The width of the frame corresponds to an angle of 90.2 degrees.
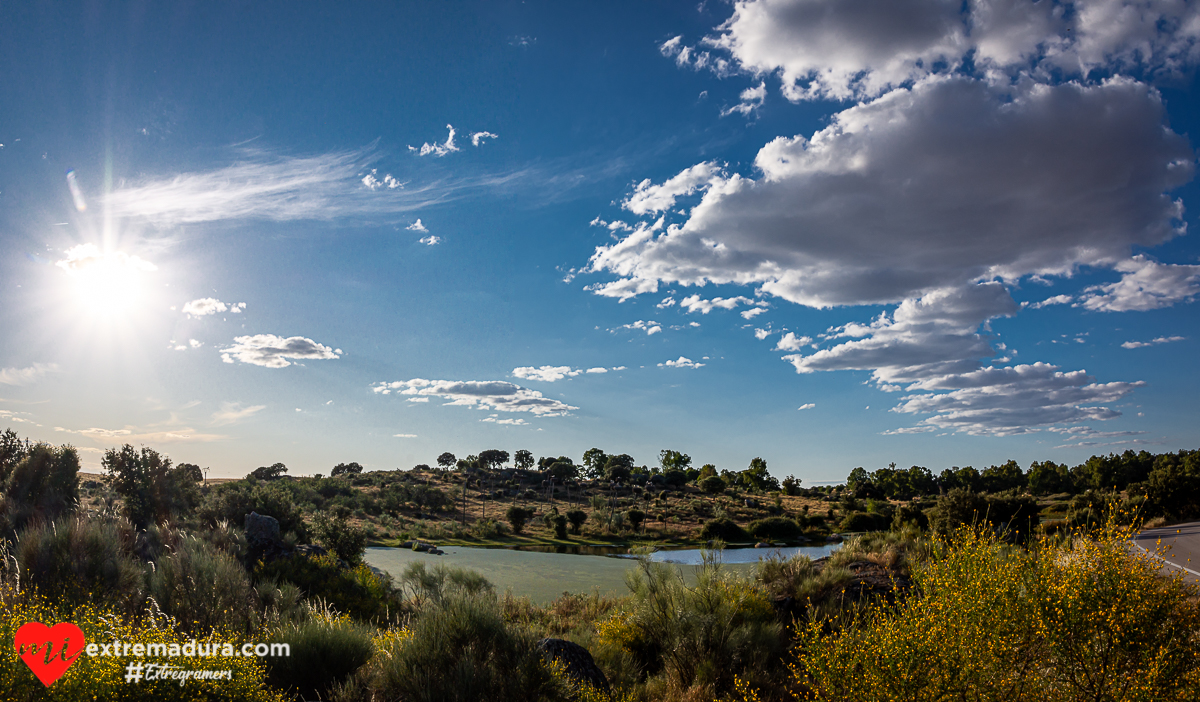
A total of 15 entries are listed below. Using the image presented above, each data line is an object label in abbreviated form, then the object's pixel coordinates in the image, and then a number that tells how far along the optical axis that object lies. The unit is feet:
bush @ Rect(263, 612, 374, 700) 25.13
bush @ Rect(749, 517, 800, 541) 184.14
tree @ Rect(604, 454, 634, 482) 270.05
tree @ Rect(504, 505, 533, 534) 188.10
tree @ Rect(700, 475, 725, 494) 302.86
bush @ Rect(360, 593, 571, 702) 23.81
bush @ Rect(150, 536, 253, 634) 31.17
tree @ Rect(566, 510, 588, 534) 184.85
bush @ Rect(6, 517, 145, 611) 31.42
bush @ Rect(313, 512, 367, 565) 77.77
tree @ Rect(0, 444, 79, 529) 55.72
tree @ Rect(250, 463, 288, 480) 296.30
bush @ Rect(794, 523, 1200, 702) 19.42
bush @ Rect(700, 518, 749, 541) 182.39
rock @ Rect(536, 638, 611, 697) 28.91
